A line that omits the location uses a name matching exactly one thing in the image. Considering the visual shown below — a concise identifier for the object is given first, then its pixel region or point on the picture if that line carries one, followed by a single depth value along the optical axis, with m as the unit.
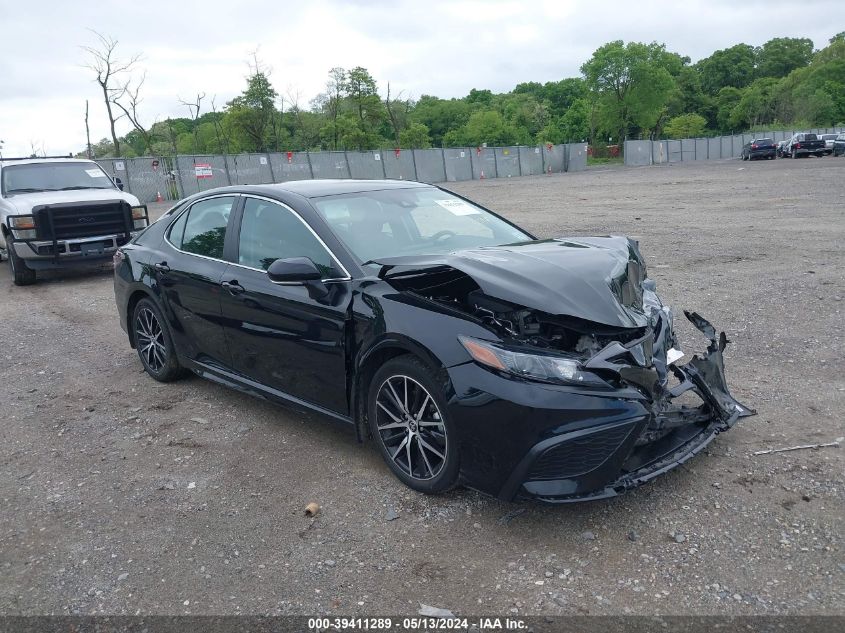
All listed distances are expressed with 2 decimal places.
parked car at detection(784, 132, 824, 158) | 45.59
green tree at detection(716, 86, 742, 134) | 118.52
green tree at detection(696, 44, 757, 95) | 128.62
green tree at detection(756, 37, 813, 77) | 129.62
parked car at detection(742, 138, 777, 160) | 46.53
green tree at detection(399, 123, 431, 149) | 68.56
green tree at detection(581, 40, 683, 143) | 88.44
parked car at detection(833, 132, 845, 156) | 44.38
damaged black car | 3.18
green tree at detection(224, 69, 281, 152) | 51.56
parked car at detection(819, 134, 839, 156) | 46.75
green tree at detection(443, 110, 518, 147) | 101.00
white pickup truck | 10.84
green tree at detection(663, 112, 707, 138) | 111.31
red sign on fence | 32.00
